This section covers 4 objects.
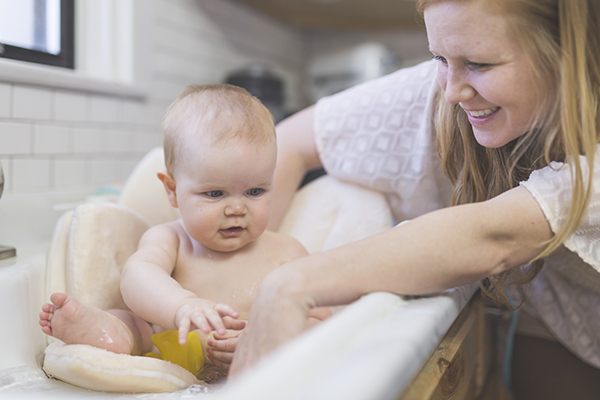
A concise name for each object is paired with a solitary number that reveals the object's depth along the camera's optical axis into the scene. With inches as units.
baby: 29.3
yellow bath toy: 30.5
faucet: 38.3
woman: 23.6
